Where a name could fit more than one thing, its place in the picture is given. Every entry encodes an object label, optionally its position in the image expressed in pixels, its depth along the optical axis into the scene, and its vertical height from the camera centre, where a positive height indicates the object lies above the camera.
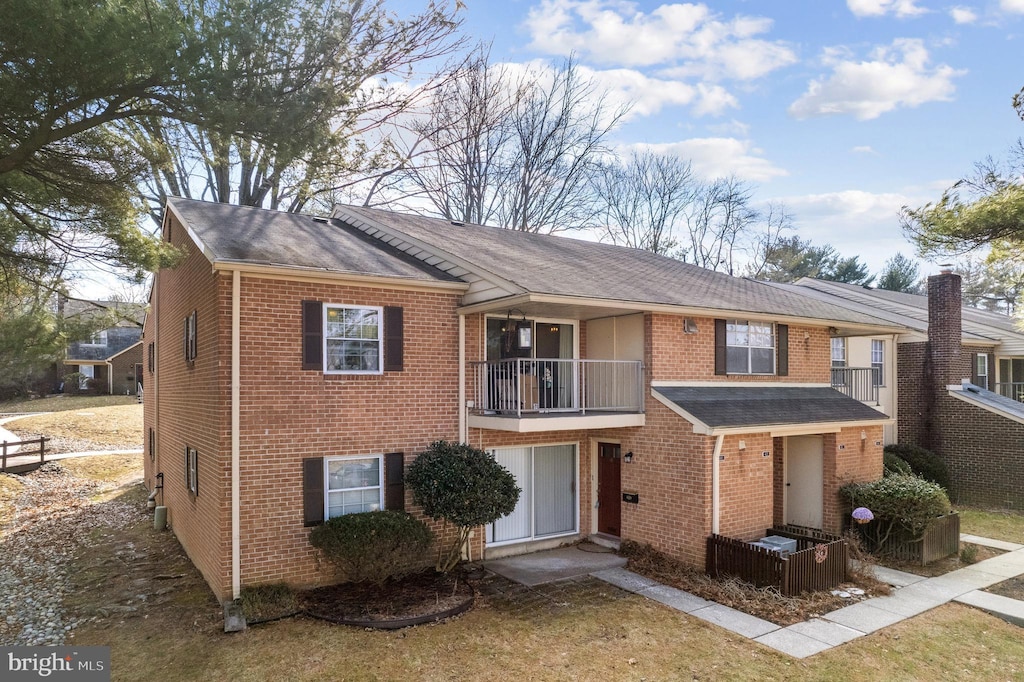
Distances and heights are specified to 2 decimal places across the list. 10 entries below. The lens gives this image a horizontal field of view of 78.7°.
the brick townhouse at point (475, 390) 9.91 -0.99
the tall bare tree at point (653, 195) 36.34 +8.46
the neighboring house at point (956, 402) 18.22 -2.01
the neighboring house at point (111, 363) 41.38 -1.64
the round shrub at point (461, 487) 9.98 -2.44
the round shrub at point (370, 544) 9.34 -3.14
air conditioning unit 11.48 -3.84
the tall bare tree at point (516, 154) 26.16 +8.34
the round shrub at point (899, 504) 12.29 -3.35
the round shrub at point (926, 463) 18.45 -3.75
